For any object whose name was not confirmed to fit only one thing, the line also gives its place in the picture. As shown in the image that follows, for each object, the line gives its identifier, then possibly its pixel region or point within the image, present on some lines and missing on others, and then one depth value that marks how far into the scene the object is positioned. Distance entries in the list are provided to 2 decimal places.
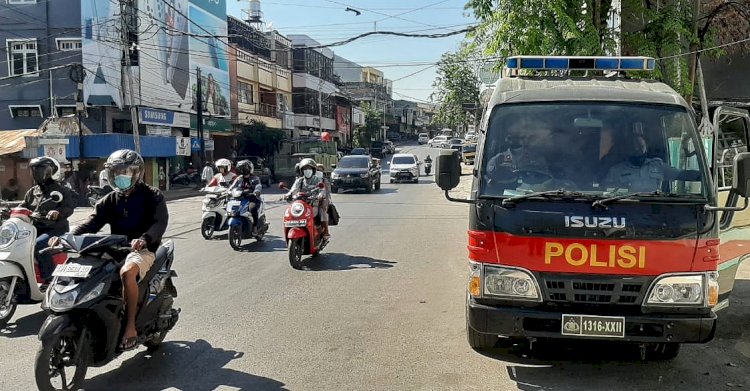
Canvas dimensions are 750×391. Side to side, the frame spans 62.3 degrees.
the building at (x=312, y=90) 56.69
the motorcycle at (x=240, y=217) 11.36
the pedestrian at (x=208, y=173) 24.06
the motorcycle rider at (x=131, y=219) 4.58
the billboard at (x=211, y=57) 36.94
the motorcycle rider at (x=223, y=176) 12.97
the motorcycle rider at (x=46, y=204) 6.52
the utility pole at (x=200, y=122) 32.81
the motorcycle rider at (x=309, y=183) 10.06
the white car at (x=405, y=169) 33.34
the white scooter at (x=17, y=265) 6.10
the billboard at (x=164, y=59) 31.28
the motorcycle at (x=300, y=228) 9.40
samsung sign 30.11
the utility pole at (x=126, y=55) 23.16
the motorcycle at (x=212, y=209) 12.85
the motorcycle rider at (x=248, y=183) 11.94
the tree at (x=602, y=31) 10.35
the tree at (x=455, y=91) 45.59
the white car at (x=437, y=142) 70.46
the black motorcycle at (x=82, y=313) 4.09
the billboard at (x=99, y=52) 28.12
